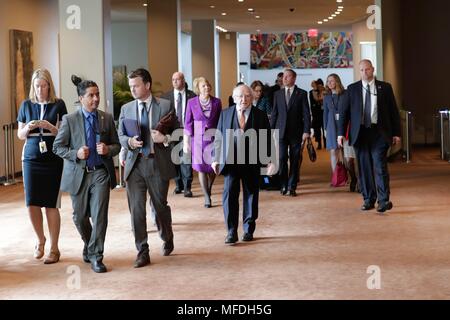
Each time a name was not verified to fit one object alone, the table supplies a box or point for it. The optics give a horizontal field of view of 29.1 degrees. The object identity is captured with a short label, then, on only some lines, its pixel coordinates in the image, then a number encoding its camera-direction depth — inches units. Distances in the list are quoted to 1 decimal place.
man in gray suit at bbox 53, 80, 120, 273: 291.0
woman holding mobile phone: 307.1
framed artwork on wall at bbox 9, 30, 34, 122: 634.8
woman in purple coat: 435.5
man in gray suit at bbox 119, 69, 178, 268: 300.0
